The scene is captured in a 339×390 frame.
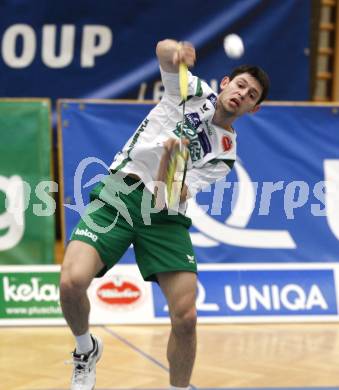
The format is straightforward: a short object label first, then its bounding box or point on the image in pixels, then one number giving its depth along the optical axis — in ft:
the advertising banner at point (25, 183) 40.57
